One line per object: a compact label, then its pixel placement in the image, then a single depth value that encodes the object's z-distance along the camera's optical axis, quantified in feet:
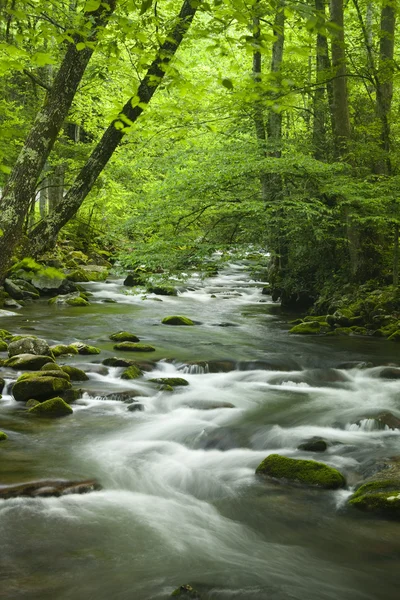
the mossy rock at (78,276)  66.40
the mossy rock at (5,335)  35.79
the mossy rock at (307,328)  44.19
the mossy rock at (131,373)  29.71
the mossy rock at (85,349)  34.23
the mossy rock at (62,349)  33.14
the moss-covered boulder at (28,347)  31.09
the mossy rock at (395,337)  40.22
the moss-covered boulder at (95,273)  69.36
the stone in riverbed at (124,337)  38.88
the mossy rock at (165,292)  64.03
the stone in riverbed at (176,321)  47.20
